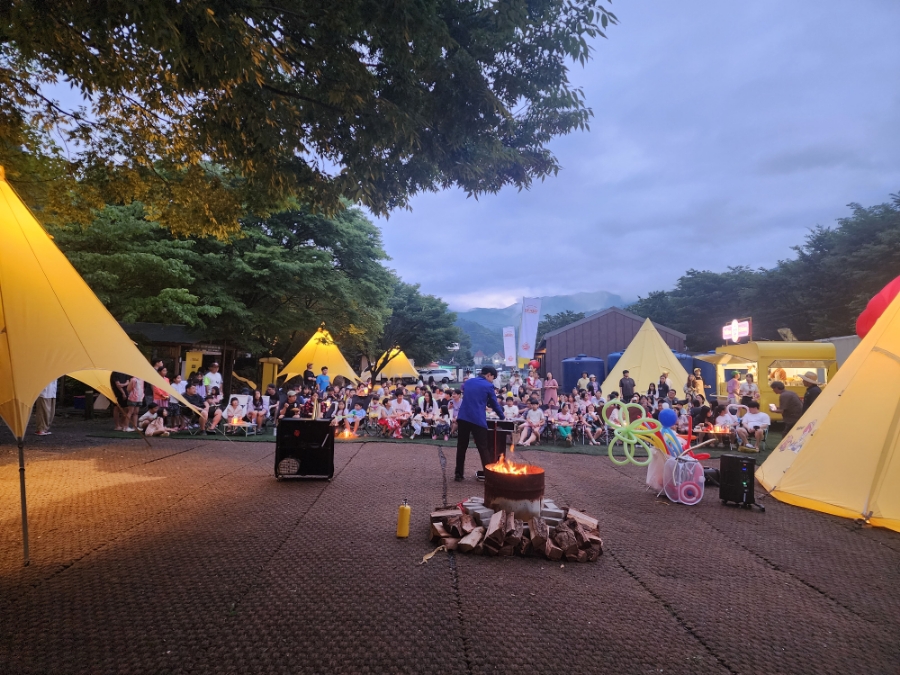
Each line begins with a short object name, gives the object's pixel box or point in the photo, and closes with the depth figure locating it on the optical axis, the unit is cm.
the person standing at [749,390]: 1401
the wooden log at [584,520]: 486
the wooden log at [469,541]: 439
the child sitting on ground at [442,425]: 1262
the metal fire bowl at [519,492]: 489
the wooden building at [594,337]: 2830
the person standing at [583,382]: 1719
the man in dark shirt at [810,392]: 1030
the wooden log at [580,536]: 441
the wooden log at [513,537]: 442
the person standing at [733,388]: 1450
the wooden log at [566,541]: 433
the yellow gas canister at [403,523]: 469
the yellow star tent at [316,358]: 1814
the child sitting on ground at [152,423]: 1137
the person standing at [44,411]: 1035
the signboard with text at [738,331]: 2117
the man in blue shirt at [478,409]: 725
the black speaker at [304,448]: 715
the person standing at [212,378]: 1306
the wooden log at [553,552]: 433
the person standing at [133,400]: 1159
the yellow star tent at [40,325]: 409
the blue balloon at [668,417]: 739
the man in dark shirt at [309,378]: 1474
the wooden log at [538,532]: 440
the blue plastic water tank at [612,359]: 2427
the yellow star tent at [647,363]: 1750
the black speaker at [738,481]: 632
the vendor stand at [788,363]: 1488
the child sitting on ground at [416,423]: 1248
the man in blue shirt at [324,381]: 1548
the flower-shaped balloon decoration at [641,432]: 663
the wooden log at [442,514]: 501
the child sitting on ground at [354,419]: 1257
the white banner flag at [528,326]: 3206
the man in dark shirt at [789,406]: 984
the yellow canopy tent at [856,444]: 569
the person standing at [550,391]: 1562
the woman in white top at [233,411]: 1223
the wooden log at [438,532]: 459
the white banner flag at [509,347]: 3311
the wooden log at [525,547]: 444
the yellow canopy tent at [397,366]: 2894
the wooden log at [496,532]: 443
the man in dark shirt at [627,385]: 1602
